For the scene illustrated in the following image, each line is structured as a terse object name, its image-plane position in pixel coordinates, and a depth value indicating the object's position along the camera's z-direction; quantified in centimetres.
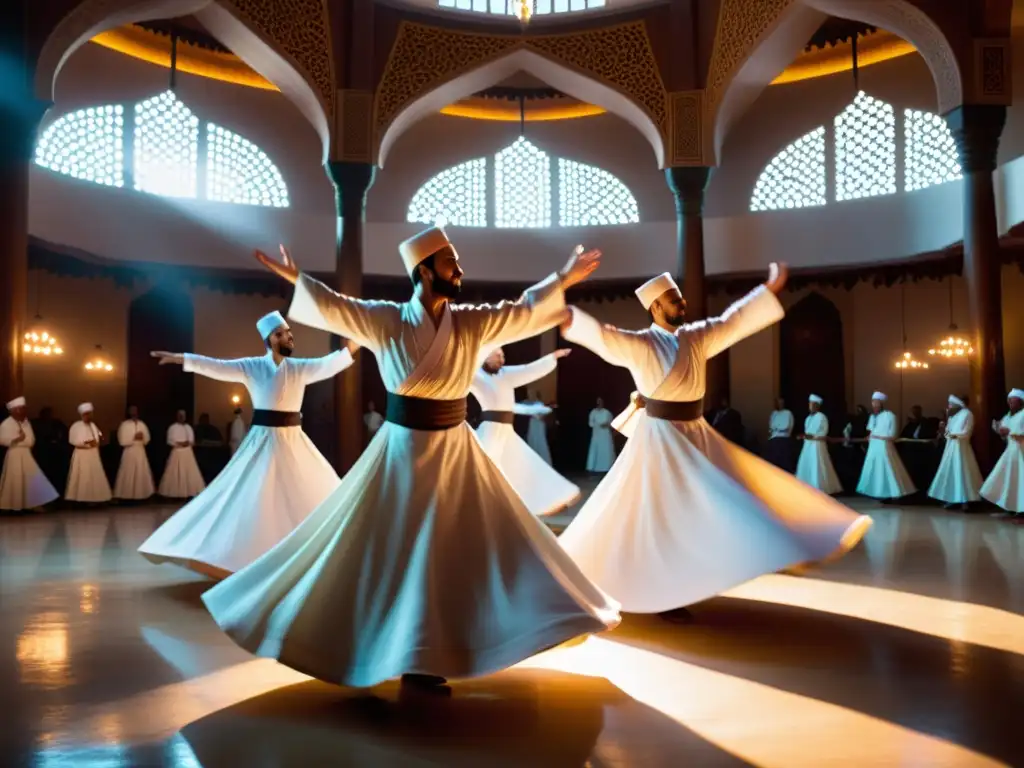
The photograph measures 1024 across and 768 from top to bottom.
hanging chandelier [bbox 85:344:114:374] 1389
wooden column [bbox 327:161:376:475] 1128
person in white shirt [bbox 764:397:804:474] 1370
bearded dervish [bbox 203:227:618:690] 314
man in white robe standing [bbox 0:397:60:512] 938
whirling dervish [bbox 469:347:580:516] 812
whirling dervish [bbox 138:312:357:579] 554
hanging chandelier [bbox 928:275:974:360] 1363
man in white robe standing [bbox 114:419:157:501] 1177
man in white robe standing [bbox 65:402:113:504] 1092
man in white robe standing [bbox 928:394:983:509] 1034
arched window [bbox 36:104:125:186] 1322
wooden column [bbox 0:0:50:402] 935
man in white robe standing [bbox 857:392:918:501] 1158
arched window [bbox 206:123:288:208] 1491
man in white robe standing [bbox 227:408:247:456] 1405
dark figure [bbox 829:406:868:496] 1291
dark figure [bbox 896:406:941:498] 1180
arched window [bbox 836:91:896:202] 1462
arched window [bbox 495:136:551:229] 1639
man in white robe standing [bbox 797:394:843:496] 1251
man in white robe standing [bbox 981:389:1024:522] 951
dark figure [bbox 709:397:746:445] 1280
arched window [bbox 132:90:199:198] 1429
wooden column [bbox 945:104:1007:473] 1031
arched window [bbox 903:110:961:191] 1394
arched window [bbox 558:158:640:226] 1631
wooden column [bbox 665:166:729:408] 1216
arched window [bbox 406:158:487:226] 1612
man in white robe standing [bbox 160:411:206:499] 1211
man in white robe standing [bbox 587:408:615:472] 1582
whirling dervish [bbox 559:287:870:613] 440
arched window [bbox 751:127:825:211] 1520
